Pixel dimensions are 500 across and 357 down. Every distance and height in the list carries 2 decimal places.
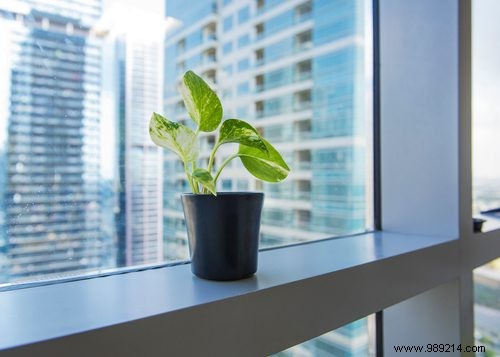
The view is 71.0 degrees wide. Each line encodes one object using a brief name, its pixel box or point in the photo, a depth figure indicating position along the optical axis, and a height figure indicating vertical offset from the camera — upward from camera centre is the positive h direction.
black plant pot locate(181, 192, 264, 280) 0.62 -0.10
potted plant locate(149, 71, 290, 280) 0.62 -0.04
